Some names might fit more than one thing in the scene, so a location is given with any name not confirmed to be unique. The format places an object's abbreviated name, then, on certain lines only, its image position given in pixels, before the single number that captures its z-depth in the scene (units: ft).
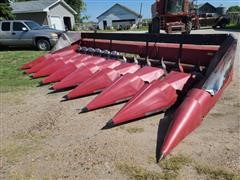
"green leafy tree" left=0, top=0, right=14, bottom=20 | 38.22
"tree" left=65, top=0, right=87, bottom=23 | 90.91
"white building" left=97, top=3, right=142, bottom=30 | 112.47
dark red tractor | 35.46
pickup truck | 26.45
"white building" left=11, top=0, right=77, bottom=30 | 59.98
